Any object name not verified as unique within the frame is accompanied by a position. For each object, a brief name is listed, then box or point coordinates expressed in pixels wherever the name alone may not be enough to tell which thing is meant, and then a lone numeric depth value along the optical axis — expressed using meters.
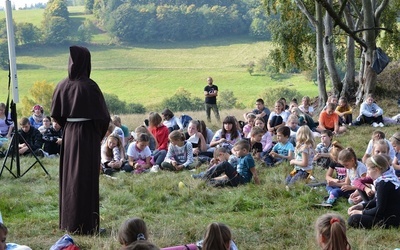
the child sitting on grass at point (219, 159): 9.45
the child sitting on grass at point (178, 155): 10.66
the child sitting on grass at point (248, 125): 12.82
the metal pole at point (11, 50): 9.09
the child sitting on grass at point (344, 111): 15.81
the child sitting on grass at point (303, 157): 9.24
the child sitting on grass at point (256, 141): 11.11
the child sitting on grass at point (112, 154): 10.80
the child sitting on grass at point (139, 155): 10.75
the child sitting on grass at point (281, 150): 10.38
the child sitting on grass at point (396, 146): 9.23
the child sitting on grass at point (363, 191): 7.49
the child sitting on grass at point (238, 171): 9.08
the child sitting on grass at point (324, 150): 10.05
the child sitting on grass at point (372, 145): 9.26
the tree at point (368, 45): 17.75
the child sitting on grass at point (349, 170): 8.01
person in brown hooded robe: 6.76
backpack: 14.16
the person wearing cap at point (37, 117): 14.02
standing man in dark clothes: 18.45
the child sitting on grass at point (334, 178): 8.09
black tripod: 9.60
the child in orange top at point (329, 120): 14.48
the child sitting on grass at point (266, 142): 11.14
